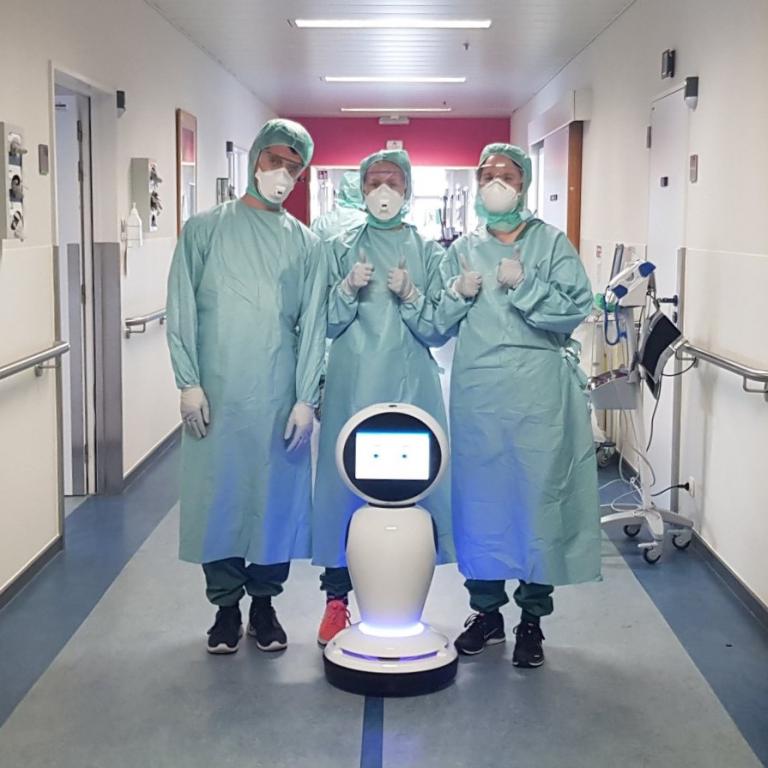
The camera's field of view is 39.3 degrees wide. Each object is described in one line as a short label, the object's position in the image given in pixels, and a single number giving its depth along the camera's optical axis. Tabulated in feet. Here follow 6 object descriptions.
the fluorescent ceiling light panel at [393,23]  19.81
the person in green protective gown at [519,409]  9.55
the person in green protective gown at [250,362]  9.62
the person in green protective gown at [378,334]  9.80
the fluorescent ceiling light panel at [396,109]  37.78
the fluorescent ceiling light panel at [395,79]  28.73
